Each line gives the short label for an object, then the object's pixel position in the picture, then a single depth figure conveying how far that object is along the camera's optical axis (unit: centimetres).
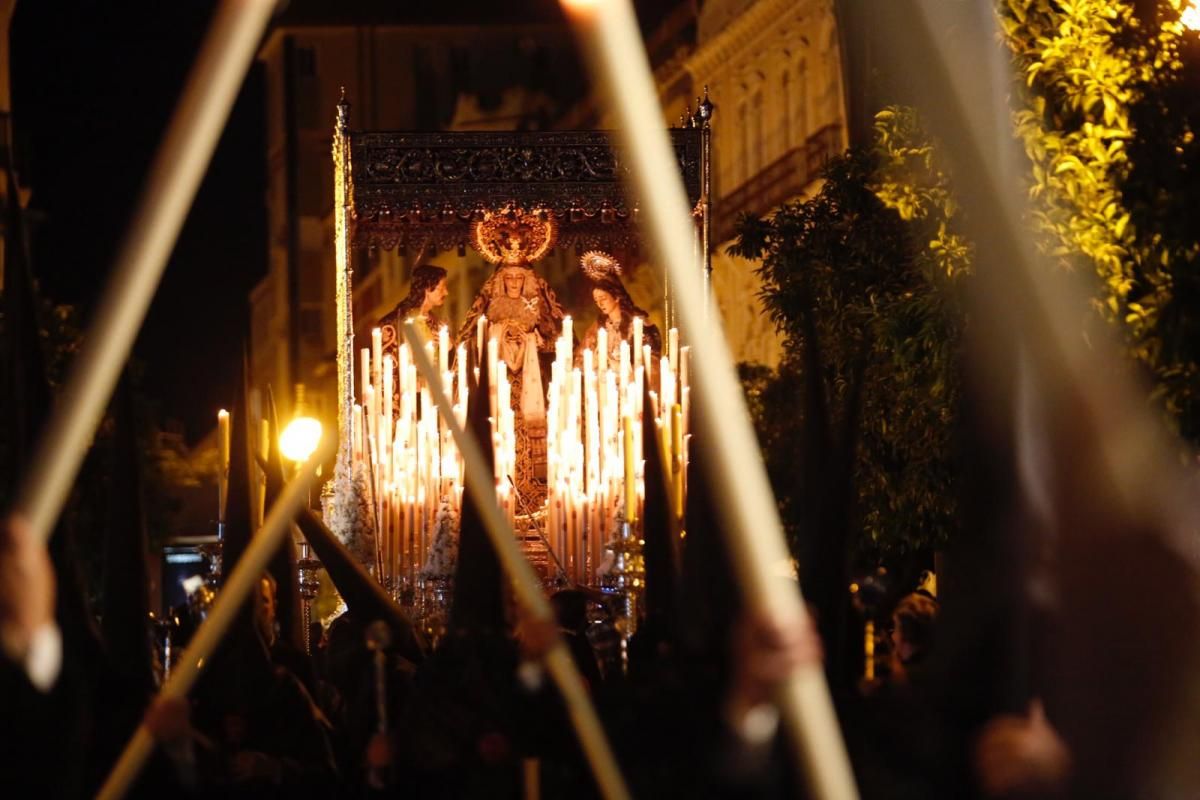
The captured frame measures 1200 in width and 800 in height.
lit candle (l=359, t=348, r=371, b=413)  2251
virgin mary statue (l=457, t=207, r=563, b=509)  2342
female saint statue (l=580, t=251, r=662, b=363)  2303
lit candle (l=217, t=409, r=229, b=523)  1981
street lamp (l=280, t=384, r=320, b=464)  2119
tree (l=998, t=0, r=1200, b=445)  1417
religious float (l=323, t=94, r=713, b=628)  2130
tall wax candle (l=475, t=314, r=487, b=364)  2270
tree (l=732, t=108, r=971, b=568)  1678
